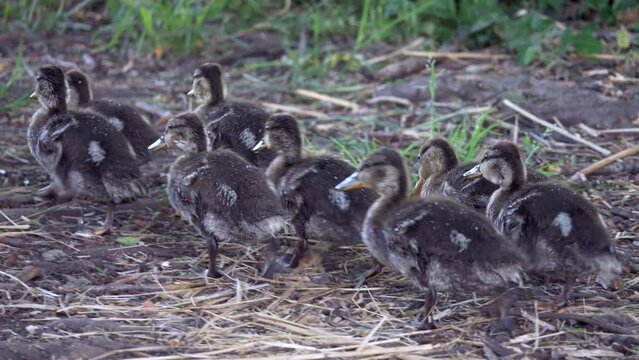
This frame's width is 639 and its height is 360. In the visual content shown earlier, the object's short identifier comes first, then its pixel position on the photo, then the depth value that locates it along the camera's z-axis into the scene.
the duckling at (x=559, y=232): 10.52
